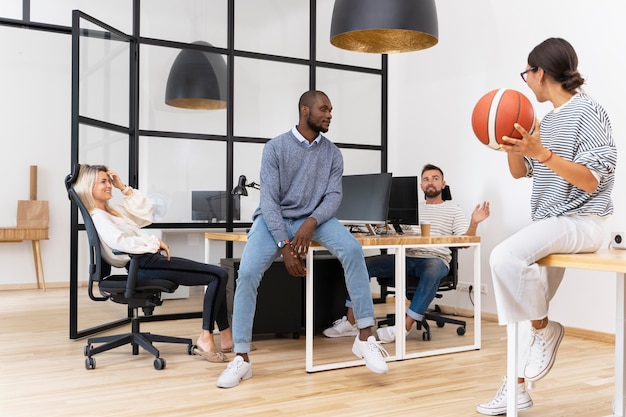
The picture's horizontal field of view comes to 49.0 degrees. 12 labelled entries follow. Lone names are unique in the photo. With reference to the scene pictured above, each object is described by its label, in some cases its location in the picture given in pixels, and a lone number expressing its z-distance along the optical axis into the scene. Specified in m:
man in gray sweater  3.51
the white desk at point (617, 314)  2.18
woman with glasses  2.37
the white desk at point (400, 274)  3.68
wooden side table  7.86
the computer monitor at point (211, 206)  5.54
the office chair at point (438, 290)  4.65
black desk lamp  4.96
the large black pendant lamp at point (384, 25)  3.76
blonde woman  3.80
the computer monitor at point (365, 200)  4.20
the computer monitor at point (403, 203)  4.68
